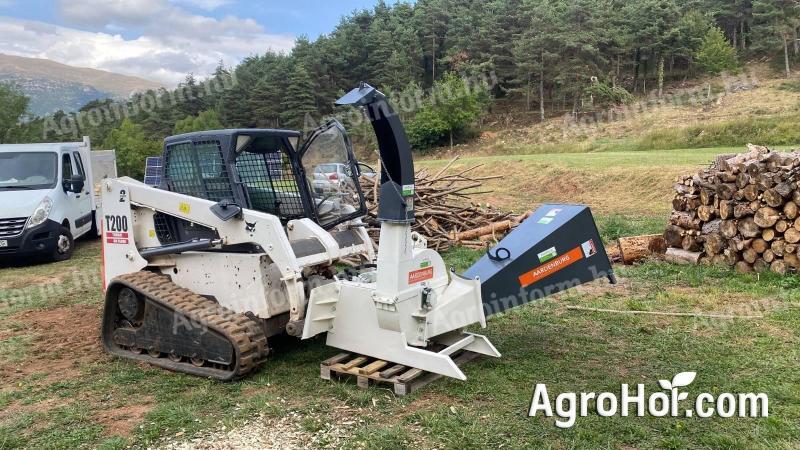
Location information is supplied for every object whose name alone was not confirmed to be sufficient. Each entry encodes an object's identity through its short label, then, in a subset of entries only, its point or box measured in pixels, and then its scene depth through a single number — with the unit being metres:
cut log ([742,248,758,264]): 8.43
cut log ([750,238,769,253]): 8.32
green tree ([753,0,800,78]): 55.66
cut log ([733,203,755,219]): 8.49
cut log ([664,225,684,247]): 9.52
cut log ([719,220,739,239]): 8.70
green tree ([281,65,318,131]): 53.50
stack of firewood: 8.10
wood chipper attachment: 4.71
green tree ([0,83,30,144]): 43.41
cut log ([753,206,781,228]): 8.17
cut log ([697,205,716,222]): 9.10
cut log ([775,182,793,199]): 8.00
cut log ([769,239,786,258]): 8.16
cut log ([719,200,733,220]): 8.78
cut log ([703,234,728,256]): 8.84
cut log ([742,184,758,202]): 8.41
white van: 10.62
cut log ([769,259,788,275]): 8.08
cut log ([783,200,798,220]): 7.98
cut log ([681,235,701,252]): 9.29
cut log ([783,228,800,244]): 7.98
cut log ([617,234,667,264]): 9.62
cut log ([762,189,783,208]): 8.12
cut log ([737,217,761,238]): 8.39
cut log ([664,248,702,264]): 9.09
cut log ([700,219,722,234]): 8.96
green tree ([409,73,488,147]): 51.28
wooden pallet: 4.73
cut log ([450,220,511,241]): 12.54
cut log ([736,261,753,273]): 8.46
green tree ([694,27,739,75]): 52.69
